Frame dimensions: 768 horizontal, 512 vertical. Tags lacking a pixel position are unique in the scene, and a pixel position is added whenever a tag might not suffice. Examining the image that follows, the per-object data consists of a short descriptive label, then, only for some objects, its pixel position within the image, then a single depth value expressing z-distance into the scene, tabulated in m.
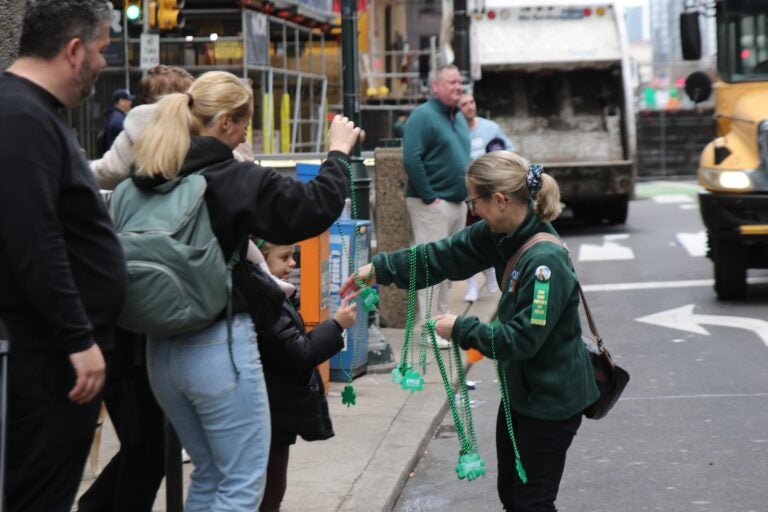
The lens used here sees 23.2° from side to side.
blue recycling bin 11.53
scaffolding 25.27
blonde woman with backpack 5.48
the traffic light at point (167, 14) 23.70
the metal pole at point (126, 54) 24.26
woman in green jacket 6.05
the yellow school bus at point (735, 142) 16.12
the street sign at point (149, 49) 22.46
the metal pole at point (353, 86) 12.67
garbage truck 27.20
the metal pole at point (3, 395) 4.52
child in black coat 6.25
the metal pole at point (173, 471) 6.52
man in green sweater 13.84
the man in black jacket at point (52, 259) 4.59
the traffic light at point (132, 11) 22.75
